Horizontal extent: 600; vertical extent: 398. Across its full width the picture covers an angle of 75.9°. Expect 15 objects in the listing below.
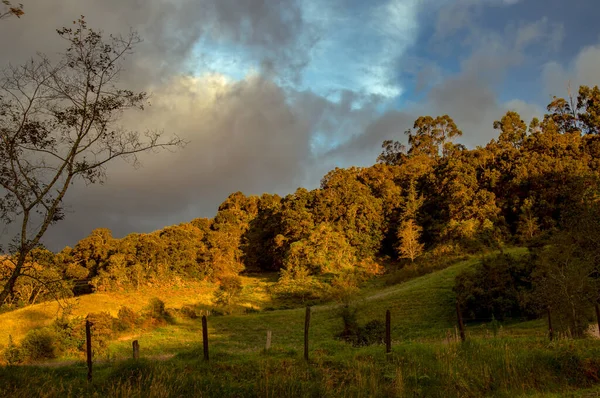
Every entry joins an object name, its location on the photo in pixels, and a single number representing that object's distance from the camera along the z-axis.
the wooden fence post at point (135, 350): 12.74
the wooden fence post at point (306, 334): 12.92
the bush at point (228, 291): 42.28
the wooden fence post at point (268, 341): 15.76
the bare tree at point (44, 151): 10.34
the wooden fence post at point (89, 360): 10.83
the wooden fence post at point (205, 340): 12.33
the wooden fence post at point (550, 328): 14.87
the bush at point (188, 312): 36.78
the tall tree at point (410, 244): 53.94
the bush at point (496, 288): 25.88
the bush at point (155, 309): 34.25
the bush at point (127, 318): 30.71
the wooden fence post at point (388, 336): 13.01
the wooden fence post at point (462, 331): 13.75
